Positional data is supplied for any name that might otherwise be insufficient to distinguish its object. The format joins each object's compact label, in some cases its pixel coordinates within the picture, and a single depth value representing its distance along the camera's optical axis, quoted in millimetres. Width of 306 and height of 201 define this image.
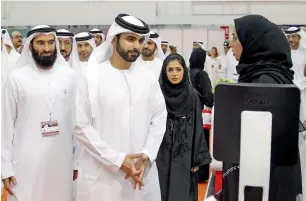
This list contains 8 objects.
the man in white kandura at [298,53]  5700
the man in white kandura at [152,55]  5789
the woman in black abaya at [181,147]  3461
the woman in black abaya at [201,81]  5094
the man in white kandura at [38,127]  3008
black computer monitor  1483
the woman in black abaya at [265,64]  1590
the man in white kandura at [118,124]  2580
